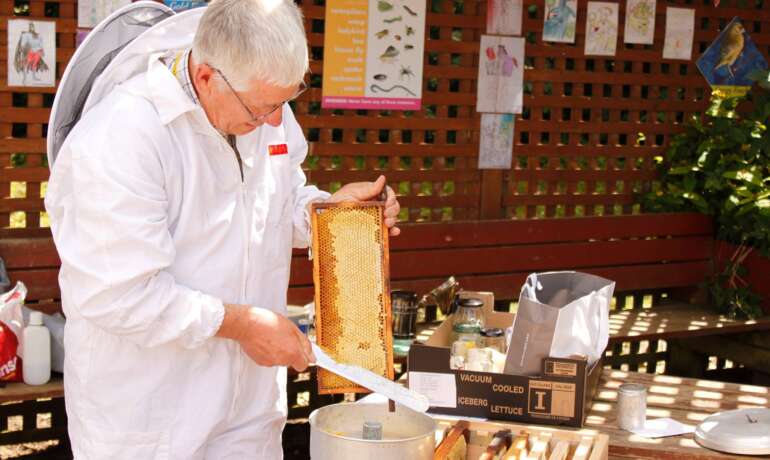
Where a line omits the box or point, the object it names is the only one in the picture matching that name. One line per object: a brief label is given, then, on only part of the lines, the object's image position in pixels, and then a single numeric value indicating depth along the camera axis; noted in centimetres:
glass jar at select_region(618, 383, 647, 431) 344
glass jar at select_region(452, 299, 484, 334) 396
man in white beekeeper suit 239
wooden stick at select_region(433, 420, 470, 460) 281
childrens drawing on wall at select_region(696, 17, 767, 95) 689
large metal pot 239
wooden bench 597
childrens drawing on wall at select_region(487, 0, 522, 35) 604
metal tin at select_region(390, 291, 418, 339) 510
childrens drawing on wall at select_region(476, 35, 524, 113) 607
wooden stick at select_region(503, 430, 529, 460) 282
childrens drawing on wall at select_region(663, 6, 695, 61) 673
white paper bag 332
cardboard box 327
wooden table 327
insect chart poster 555
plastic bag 443
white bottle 446
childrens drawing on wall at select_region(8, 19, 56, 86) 479
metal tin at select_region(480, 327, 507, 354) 384
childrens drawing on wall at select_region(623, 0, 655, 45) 657
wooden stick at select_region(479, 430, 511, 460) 283
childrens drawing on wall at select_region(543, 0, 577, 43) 627
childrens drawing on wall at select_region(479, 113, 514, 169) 618
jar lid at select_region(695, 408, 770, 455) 319
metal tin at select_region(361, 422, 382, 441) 250
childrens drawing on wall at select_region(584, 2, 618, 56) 644
